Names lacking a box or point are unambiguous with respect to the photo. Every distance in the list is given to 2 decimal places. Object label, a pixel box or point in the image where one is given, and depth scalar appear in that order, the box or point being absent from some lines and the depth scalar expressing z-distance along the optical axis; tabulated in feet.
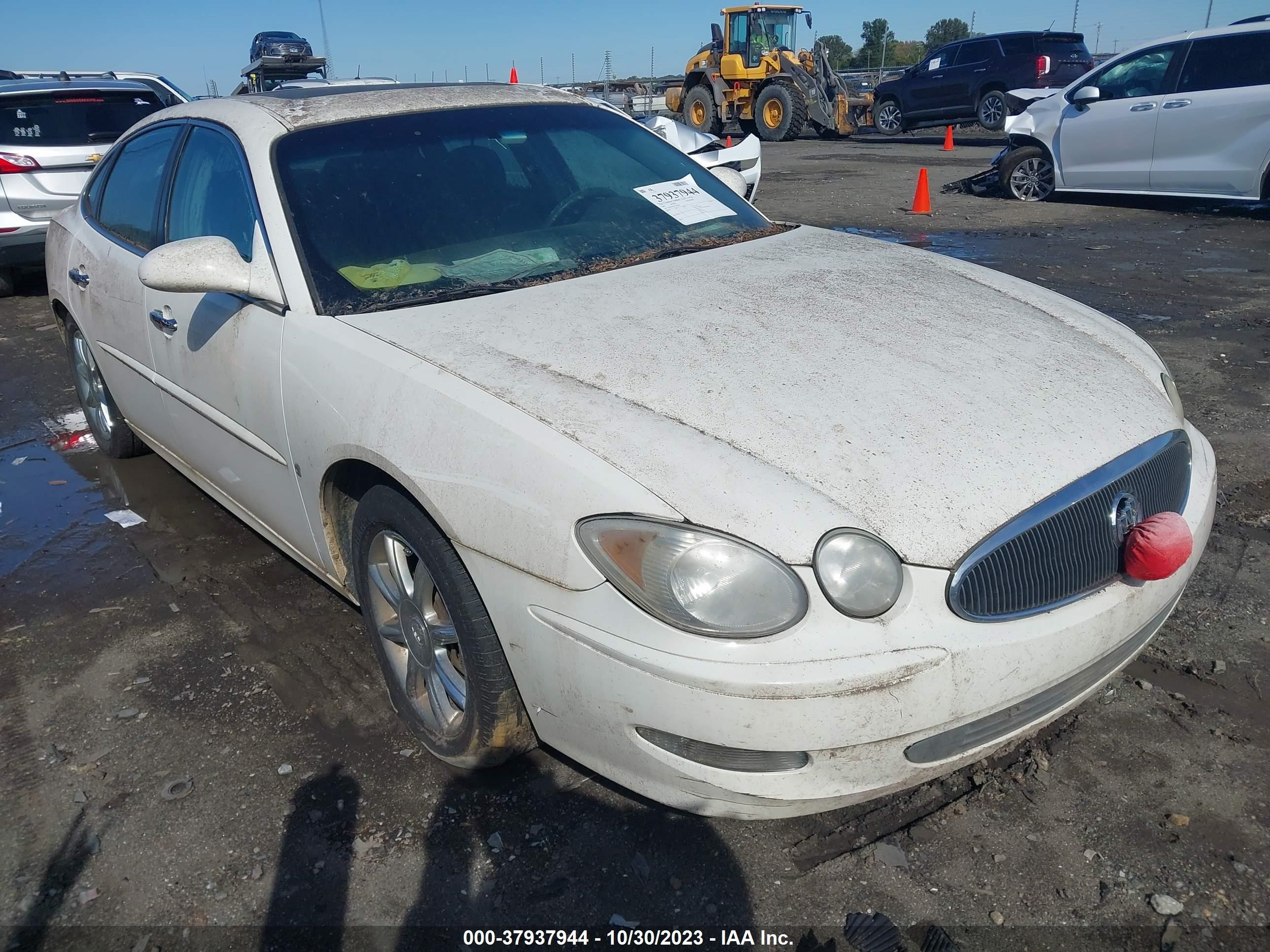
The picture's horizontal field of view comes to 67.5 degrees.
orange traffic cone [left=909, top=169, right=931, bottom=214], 34.88
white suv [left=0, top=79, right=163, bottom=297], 25.03
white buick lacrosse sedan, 5.83
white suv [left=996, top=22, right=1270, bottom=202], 30.32
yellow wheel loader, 65.82
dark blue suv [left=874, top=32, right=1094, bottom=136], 58.54
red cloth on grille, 6.55
